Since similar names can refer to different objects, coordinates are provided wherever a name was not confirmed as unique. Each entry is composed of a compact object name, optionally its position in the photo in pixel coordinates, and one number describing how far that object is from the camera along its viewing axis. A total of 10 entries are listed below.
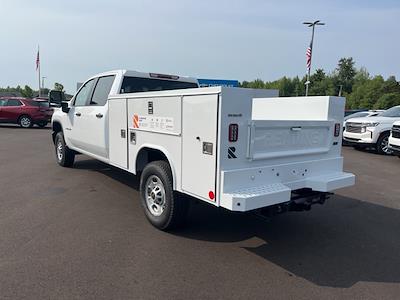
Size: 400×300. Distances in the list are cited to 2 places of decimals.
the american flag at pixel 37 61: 41.75
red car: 21.24
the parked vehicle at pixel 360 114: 17.56
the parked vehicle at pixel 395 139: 10.90
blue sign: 23.02
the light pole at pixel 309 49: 26.23
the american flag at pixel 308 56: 26.17
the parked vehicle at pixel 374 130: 13.14
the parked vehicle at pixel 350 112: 19.76
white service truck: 3.68
